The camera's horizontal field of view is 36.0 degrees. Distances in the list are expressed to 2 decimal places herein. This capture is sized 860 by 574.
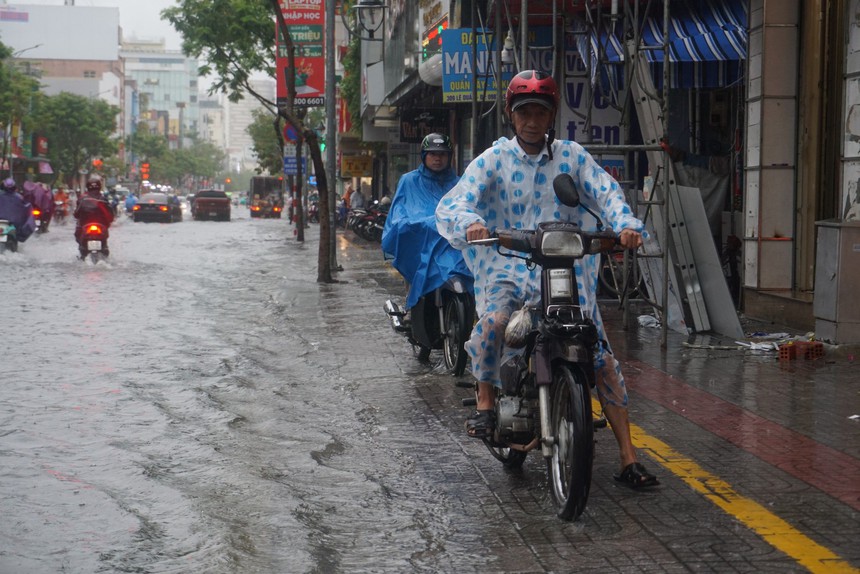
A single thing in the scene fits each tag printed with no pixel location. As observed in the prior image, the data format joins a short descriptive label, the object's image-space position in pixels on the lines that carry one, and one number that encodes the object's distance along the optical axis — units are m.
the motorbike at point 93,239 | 24.97
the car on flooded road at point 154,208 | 60.25
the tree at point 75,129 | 97.69
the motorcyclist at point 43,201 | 38.09
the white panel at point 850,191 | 11.17
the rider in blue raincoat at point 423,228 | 9.77
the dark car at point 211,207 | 65.81
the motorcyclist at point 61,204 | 55.00
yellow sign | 49.75
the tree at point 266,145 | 84.31
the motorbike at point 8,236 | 27.17
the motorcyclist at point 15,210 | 28.33
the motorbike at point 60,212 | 54.84
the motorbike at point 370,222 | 27.83
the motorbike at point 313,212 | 60.44
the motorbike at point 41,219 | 39.34
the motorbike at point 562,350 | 5.13
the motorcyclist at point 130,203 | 73.68
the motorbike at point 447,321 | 9.58
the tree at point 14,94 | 72.94
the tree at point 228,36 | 42.88
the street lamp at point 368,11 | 23.28
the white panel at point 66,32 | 153.88
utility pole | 23.17
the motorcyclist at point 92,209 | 24.88
